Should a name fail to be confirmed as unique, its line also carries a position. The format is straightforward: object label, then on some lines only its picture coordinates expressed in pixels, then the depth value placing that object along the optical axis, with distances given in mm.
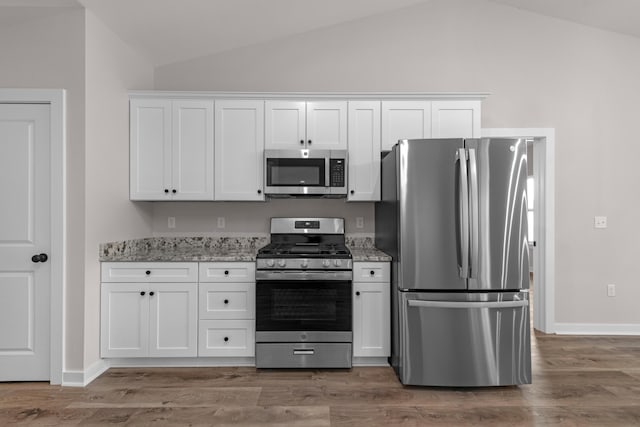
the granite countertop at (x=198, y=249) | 3105
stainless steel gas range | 3031
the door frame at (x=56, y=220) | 2789
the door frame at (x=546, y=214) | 3951
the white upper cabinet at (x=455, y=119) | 3488
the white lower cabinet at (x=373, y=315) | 3109
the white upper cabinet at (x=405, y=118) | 3490
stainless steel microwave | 3412
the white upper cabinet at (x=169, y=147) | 3443
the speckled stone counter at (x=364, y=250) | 3109
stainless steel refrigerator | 2695
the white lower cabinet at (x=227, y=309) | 3098
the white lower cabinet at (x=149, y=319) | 3045
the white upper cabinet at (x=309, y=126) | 3496
